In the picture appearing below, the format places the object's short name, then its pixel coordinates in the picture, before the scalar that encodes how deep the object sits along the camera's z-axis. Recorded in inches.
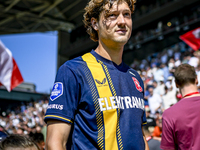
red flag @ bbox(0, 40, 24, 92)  243.9
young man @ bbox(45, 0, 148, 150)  55.6
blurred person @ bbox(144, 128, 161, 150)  154.1
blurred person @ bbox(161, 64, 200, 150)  88.7
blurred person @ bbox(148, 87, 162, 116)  333.1
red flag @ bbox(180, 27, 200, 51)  416.5
